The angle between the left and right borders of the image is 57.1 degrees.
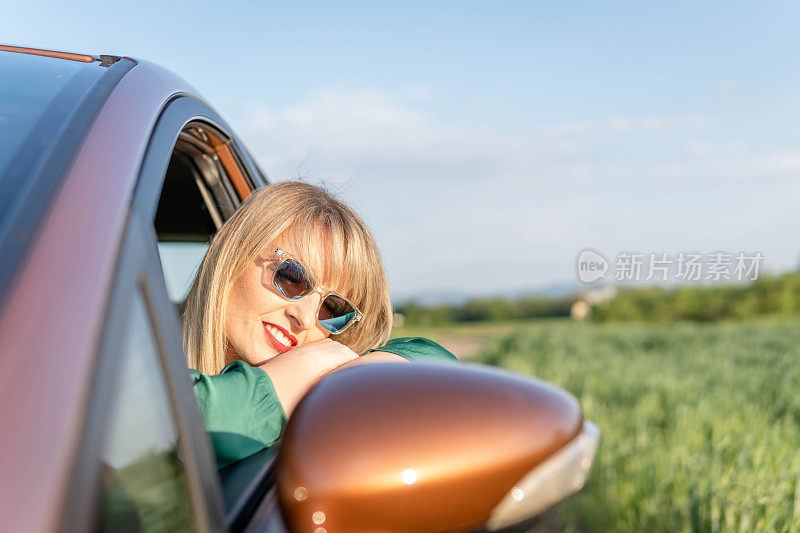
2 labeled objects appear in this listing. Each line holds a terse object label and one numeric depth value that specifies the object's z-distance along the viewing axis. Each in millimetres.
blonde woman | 1669
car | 594
